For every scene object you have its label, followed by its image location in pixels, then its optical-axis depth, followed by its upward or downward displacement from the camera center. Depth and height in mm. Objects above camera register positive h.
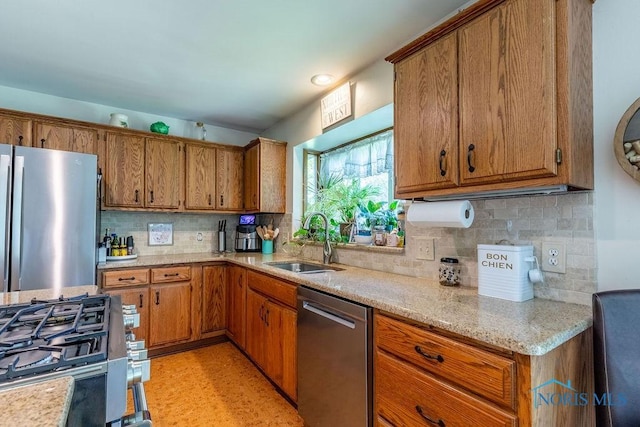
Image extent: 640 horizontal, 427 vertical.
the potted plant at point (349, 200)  2694 +177
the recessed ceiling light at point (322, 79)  2543 +1156
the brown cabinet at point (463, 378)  932 -533
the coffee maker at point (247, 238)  3695 -202
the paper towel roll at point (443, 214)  1516 +34
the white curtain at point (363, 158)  2639 +579
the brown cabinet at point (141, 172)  2943 +473
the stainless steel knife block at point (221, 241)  3727 -236
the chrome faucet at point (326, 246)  2625 -211
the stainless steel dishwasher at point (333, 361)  1438 -710
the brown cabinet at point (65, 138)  2629 +717
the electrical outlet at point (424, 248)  1889 -166
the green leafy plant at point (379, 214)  2434 +51
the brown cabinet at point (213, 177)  3359 +481
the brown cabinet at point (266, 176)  3385 +488
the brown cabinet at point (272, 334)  2021 -805
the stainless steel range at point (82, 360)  649 -315
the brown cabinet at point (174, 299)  2719 -713
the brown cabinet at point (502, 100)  1168 +505
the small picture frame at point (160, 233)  3418 -133
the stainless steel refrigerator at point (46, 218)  2131 +22
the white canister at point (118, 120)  3006 +955
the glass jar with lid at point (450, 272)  1692 -277
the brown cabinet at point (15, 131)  2486 +718
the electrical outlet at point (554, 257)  1346 -159
